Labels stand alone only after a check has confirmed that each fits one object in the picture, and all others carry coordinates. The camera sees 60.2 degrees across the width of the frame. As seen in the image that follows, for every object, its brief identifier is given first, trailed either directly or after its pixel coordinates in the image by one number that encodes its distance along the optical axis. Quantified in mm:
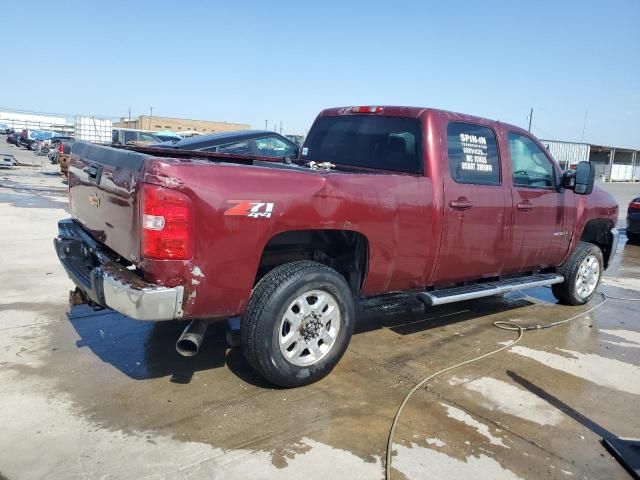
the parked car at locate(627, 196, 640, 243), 12625
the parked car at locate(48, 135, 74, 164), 23650
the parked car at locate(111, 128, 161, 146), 23547
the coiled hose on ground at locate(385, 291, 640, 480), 3183
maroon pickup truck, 3230
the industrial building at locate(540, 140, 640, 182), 46344
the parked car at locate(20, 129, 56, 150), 43375
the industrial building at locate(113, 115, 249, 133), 74938
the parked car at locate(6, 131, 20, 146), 45719
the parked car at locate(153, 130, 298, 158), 9744
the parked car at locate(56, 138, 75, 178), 14877
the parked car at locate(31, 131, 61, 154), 31547
